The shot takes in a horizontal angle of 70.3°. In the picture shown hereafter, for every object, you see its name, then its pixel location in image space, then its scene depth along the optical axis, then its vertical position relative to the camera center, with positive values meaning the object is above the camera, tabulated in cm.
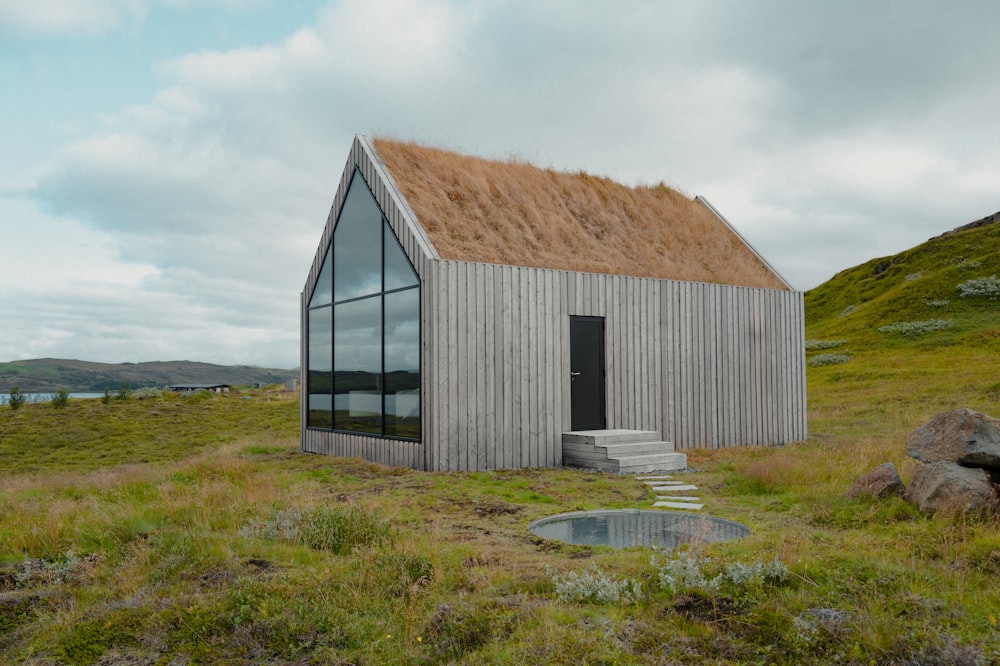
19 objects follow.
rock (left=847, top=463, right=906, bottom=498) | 673 -115
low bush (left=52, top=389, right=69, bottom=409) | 2550 -112
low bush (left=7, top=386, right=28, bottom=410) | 2527 -107
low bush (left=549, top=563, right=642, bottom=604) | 421 -134
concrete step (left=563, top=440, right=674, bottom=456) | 1099 -129
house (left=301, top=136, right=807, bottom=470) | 1084 +73
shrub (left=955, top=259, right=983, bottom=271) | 4072 +574
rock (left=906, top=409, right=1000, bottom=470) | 629 -69
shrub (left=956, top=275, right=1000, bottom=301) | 3634 +399
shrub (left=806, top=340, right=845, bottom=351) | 3572 +103
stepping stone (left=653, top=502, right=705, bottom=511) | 748 -151
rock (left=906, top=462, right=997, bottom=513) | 593 -108
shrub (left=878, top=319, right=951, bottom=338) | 3344 +179
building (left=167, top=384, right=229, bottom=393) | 3244 -93
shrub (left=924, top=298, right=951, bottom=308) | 3697 +324
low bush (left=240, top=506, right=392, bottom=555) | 559 -132
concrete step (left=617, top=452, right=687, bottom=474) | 1070 -150
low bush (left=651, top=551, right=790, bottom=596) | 429 -130
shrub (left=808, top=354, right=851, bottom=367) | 3123 +24
